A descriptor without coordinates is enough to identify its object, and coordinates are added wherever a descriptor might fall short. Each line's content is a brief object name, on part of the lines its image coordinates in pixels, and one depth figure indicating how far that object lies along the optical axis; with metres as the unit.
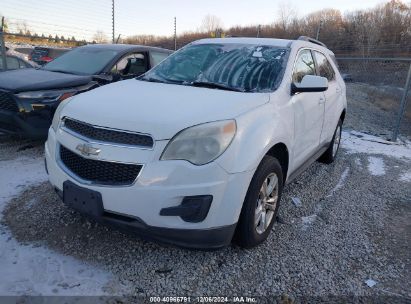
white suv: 2.34
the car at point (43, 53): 15.68
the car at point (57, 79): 4.64
